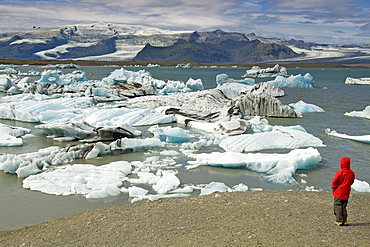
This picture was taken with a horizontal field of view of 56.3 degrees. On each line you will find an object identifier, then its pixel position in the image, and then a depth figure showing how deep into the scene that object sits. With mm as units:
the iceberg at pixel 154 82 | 24250
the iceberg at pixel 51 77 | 26516
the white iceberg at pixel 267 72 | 47538
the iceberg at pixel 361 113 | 14202
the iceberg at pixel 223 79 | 30780
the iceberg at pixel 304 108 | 16016
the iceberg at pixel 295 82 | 30047
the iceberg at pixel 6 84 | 23766
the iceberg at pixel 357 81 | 38531
